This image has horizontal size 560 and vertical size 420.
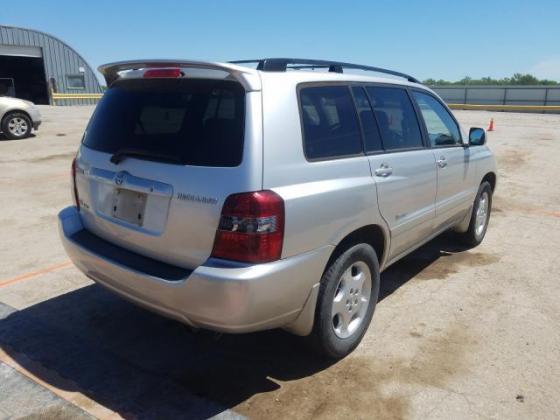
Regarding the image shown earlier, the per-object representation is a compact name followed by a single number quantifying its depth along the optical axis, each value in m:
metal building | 30.84
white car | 13.84
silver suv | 2.48
